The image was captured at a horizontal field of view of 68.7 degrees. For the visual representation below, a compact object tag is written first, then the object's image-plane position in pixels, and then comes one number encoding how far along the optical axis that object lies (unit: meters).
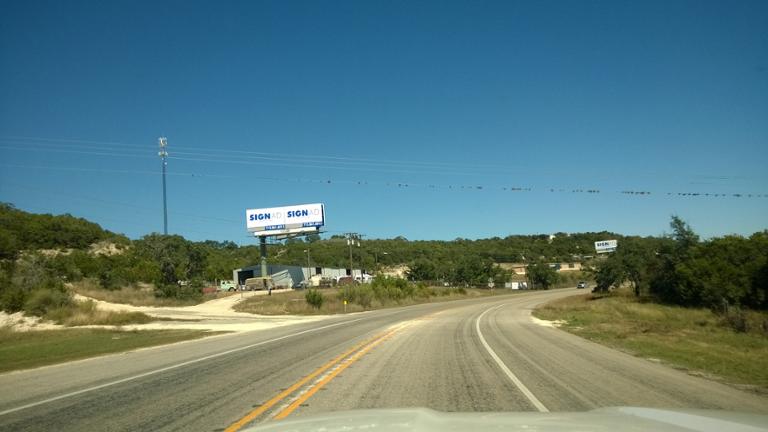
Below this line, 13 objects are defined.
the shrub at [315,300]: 51.31
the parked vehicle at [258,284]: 83.76
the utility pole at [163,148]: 60.41
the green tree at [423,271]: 129.25
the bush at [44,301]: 36.41
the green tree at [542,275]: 135.12
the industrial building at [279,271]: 99.62
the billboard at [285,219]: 82.44
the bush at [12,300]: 36.03
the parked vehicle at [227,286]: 92.22
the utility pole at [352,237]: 79.65
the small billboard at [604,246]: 144.07
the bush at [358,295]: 57.66
